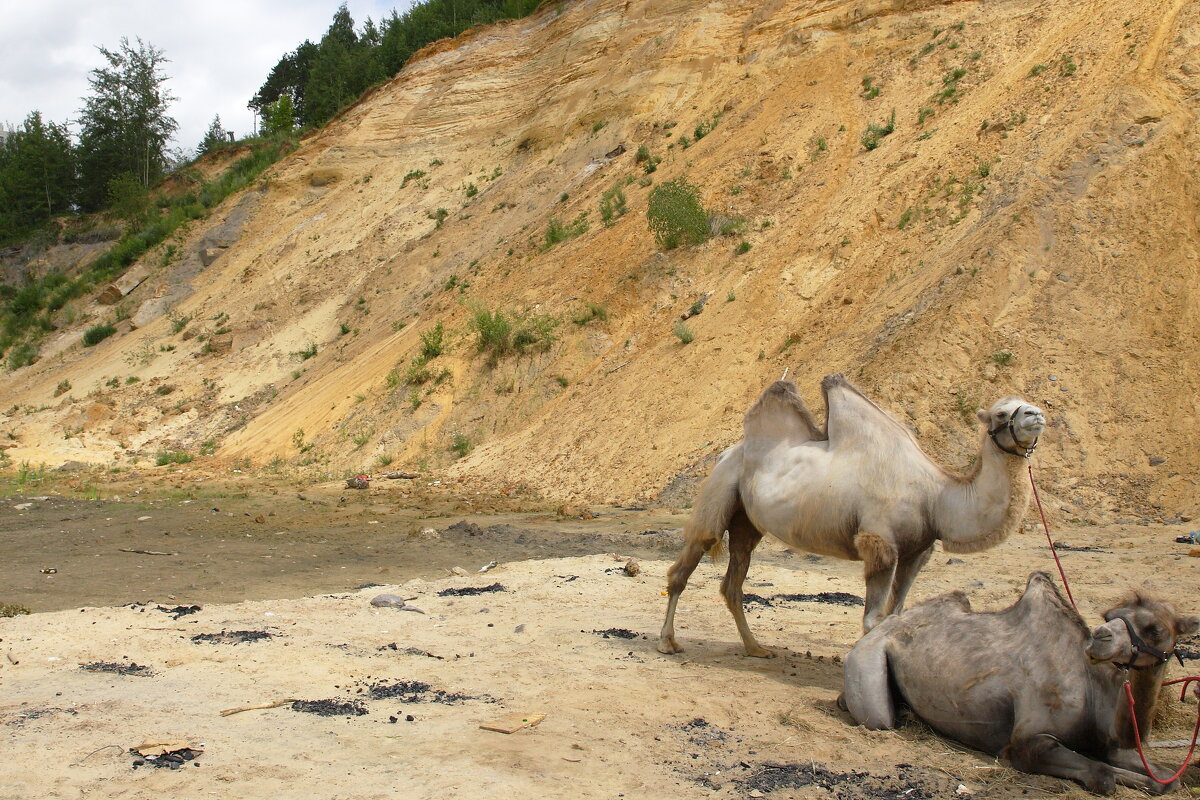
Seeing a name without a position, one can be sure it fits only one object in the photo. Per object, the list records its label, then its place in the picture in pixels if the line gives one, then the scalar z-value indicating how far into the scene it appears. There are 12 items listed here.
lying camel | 4.21
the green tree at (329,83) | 46.00
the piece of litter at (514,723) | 4.95
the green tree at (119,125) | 43.72
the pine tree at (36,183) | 43.29
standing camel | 5.61
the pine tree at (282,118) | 47.28
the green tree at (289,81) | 57.59
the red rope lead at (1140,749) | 4.08
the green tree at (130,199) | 38.78
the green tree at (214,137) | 47.36
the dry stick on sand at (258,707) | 5.16
